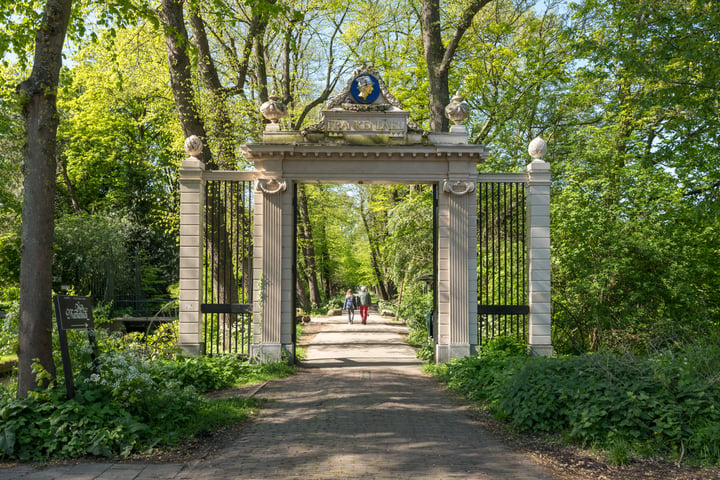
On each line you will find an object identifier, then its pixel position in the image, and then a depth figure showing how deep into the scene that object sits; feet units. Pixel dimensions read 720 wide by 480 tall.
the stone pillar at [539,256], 42.24
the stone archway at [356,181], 41.63
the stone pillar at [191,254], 41.52
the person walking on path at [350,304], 87.51
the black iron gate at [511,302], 42.29
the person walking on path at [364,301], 85.78
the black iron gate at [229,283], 42.09
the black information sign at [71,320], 22.38
